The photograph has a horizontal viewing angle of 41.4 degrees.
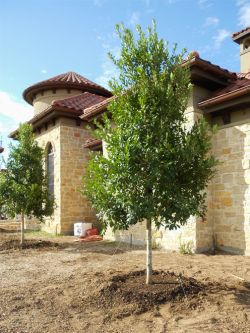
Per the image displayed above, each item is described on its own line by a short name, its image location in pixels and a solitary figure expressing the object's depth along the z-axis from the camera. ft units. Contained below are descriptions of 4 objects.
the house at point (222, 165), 24.59
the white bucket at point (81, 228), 38.09
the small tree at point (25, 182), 32.07
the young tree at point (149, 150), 15.06
